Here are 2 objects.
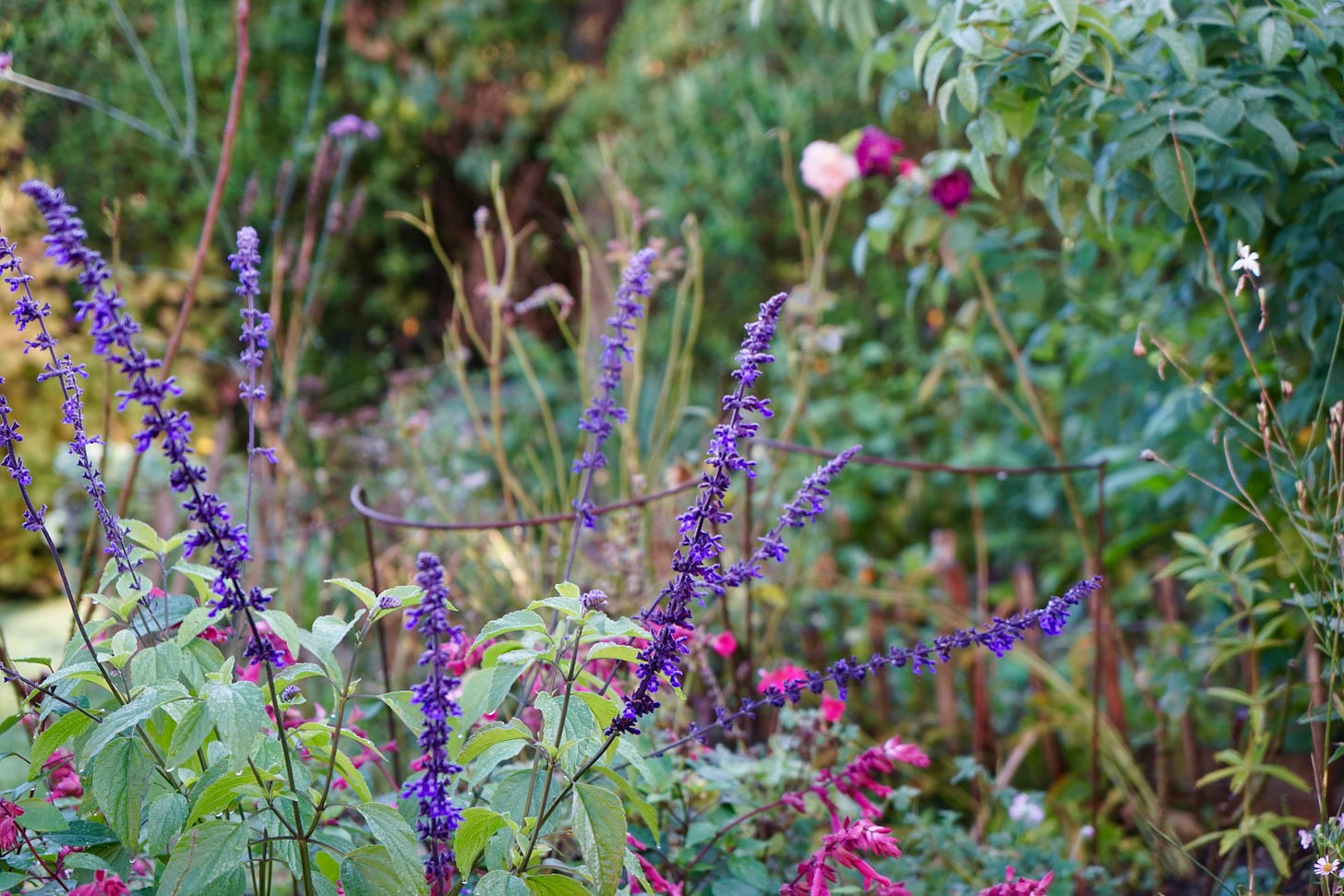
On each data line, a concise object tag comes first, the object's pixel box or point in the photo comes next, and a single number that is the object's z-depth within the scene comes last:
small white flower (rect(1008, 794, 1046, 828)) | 1.88
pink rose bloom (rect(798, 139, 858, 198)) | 2.41
